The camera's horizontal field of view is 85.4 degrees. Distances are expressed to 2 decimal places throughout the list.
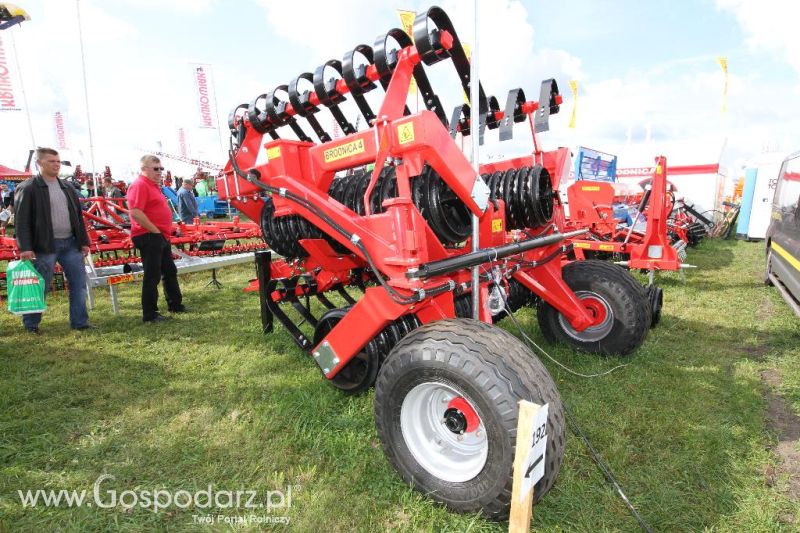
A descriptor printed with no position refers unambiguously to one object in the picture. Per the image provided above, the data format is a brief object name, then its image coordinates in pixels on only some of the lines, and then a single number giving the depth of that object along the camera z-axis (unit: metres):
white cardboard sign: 1.53
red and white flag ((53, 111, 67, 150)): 28.81
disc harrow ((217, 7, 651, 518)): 2.09
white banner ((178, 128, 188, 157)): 38.47
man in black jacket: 4.66
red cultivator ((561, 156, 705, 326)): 5.99
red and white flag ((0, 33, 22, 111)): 13.04
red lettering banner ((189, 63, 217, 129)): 15.37
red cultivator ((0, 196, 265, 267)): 7.45
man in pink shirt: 5.11
